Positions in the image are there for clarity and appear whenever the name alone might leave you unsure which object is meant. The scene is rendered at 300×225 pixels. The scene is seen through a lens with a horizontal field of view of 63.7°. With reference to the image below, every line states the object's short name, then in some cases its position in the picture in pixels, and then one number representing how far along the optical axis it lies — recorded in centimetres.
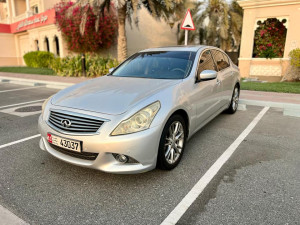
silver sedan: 254
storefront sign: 1981
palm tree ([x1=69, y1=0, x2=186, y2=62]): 1200
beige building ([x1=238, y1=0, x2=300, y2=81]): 1106
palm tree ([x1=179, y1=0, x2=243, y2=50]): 1550
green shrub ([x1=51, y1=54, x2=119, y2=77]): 1378
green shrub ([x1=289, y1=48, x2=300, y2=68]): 1038
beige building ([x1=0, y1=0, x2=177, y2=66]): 2056
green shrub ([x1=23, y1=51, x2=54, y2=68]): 2108
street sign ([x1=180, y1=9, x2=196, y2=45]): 708
